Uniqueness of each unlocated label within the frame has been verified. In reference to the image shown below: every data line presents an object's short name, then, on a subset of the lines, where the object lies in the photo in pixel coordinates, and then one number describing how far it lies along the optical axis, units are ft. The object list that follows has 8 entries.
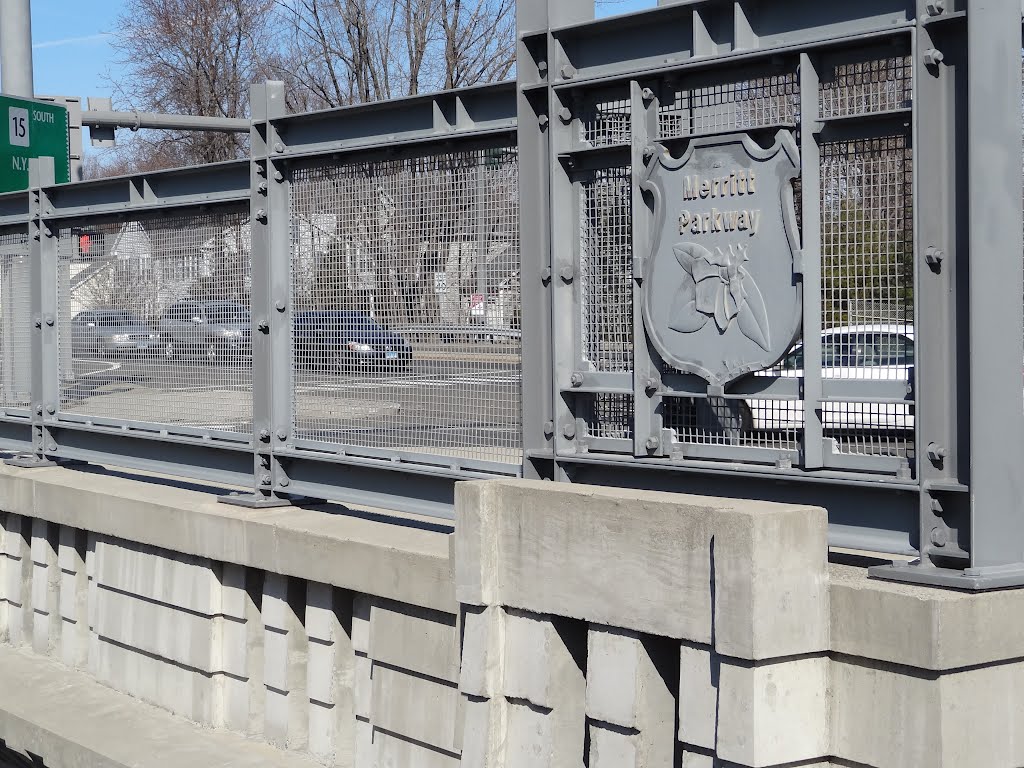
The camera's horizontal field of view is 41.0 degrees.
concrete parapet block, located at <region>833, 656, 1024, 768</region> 15.05
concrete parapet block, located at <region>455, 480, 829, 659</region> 15.61
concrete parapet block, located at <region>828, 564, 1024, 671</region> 14.97
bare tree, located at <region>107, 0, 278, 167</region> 122.52
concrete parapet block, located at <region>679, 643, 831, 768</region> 15.58
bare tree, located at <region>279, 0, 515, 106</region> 111.04
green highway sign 59.88
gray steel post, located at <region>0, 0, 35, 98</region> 56.44
